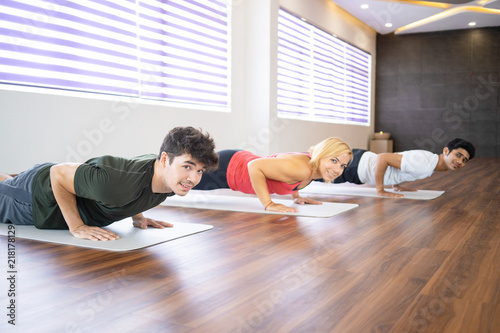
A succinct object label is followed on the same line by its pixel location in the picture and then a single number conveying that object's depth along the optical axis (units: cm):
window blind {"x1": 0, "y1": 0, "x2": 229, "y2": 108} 308
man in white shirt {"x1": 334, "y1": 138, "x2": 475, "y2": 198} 310
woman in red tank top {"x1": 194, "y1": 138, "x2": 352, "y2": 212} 237
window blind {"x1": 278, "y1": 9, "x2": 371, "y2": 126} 582
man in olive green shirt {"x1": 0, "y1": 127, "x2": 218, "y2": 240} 158
